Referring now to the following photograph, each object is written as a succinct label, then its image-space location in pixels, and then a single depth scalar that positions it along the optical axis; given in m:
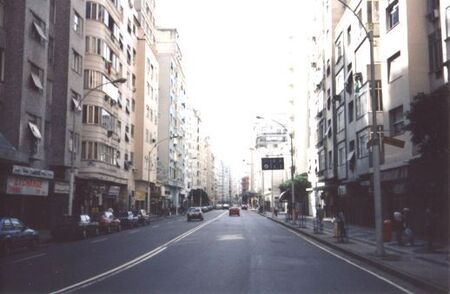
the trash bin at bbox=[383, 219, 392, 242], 25.29
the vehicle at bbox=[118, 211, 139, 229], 43.97
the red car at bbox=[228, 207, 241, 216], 80.81
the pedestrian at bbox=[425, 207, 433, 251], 19.94
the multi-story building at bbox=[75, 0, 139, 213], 46.94
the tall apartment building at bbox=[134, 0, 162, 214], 70.94
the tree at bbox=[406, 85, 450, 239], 16.41
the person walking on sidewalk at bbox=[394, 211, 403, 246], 22.84
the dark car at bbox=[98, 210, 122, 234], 35.94
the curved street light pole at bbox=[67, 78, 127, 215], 33.84
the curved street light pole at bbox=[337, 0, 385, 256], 18.20
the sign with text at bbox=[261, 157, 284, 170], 62.95
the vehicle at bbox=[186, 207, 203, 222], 59.09
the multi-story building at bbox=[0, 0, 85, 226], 31.84
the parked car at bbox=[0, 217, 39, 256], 20.48
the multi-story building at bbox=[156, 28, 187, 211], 94.59
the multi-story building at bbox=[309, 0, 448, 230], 28.89
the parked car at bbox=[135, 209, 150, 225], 48.16
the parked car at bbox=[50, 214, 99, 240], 28.69
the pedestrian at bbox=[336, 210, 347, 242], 25.39
